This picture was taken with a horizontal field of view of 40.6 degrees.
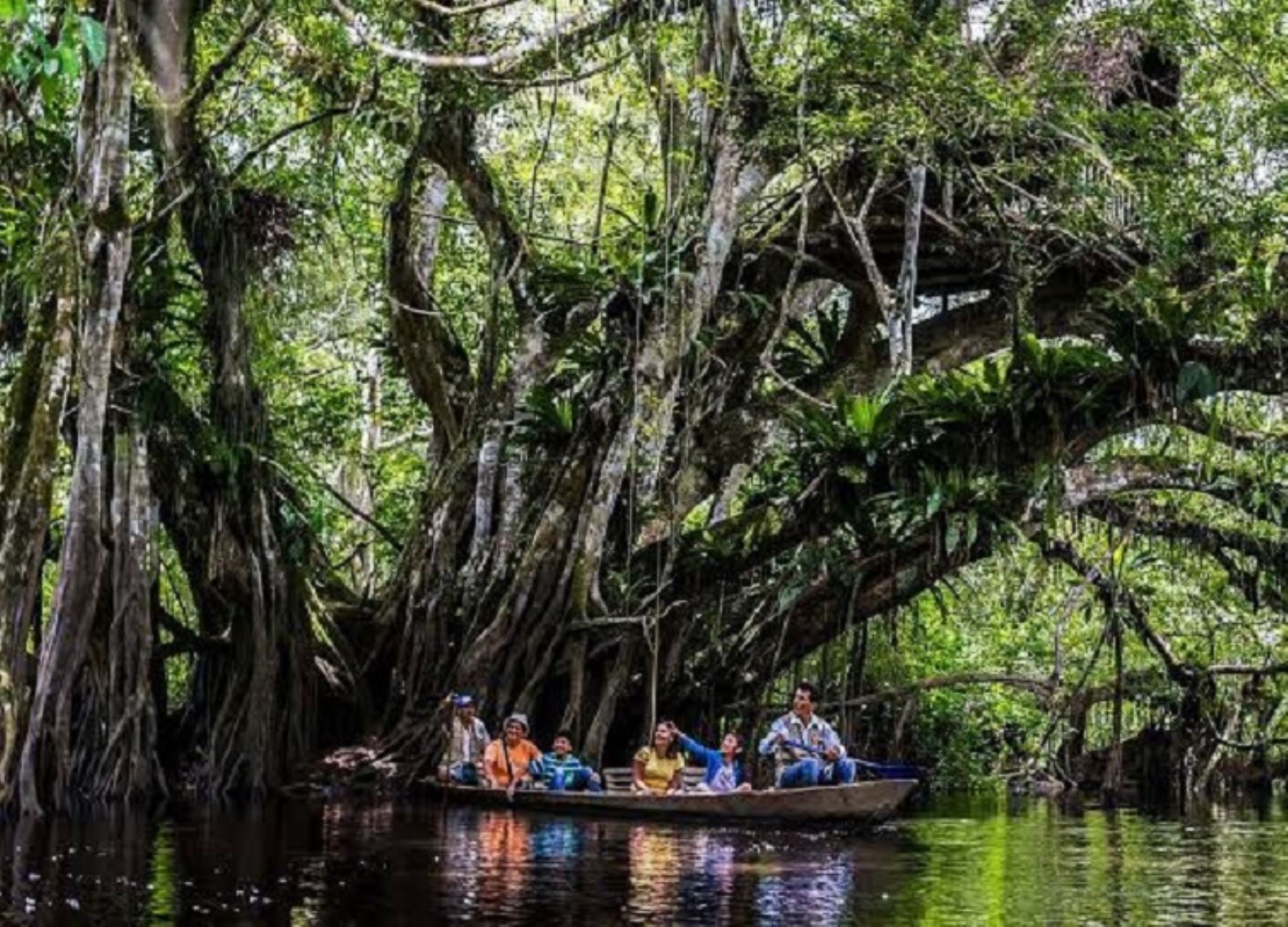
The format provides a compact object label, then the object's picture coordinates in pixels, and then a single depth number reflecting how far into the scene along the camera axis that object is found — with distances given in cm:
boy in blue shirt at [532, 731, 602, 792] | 1225
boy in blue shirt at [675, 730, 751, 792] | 1216
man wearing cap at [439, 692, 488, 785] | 1264
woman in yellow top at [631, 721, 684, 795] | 1210
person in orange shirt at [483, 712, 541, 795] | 1239
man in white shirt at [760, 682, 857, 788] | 1161
